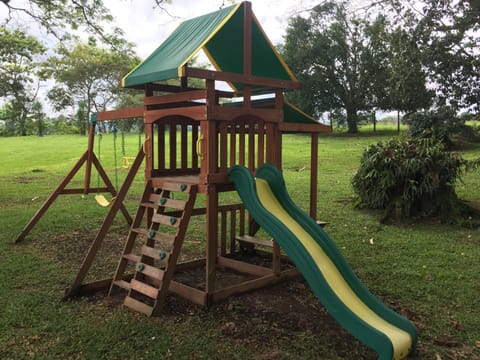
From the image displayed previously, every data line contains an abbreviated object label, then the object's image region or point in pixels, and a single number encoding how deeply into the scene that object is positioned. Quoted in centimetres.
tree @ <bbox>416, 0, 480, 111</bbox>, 1105
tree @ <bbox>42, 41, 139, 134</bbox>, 4128
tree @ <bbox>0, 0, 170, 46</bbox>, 1208
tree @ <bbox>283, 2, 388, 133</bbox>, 3203
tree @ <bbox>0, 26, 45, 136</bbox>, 1938
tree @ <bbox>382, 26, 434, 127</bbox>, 1376
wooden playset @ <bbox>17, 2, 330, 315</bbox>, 446
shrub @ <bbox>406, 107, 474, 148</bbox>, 1523
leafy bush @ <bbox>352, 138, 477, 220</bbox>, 786
